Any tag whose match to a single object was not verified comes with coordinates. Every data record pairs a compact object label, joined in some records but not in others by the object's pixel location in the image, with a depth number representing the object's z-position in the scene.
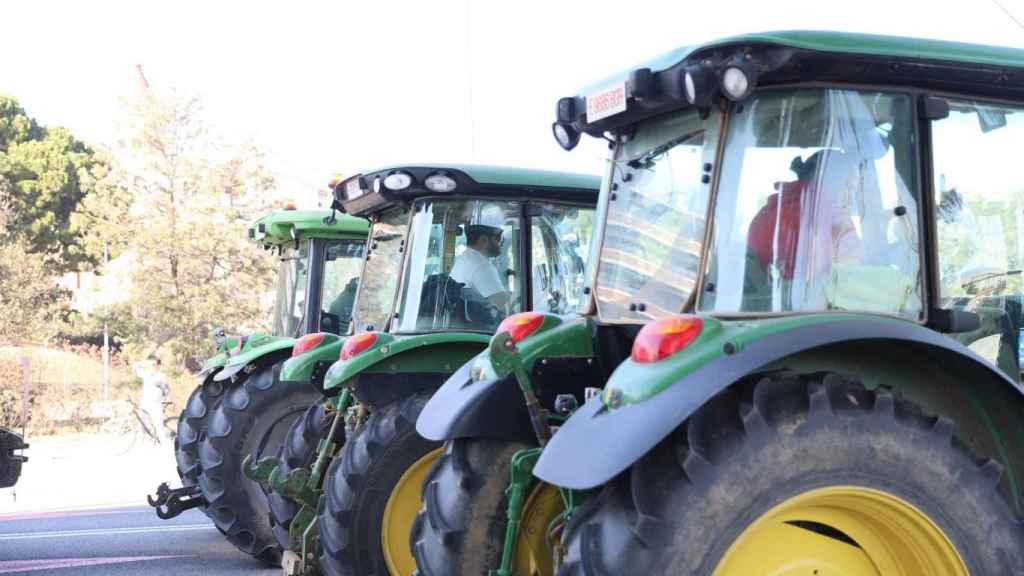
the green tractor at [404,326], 5.42
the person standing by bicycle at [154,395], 17.56
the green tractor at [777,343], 2.92
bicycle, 18.53
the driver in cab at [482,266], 6.36
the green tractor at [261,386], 7.92
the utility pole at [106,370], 23.66
